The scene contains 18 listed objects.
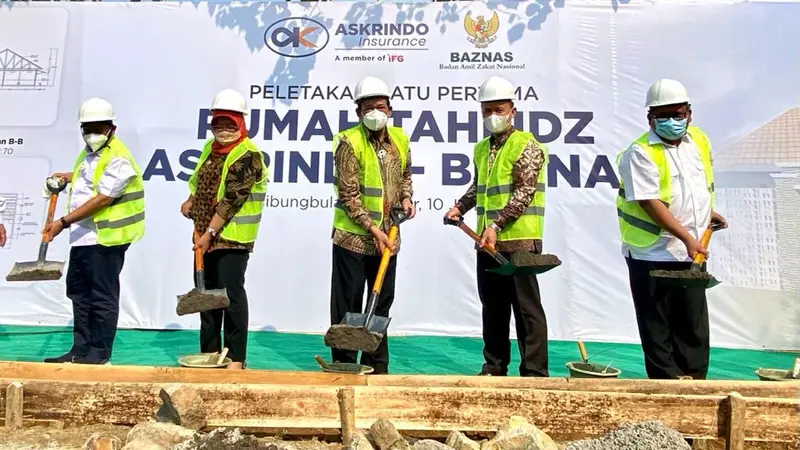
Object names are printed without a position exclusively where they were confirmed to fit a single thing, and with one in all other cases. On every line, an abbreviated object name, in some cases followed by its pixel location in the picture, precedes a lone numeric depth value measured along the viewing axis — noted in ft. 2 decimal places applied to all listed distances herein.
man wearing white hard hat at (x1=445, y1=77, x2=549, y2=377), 8.89
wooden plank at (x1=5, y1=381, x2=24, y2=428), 6.44
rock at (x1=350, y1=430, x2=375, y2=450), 5.53
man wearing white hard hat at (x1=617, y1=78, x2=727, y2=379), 8.05
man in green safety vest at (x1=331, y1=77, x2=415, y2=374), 9.34
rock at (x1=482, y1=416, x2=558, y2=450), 5.44
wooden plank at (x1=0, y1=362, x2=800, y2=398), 6.88
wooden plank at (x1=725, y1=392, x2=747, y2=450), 5.95
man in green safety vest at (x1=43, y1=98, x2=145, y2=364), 9.86
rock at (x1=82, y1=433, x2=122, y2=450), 5.36
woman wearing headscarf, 9.04
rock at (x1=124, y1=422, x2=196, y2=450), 5.65
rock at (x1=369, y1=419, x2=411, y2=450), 5.63
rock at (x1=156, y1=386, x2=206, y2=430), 6.00
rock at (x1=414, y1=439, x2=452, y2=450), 5.49
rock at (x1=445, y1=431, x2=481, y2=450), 5.55
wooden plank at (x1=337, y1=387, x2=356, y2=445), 6.09
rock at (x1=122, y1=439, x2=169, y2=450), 5.44
